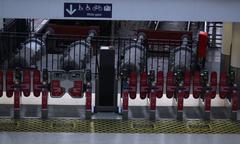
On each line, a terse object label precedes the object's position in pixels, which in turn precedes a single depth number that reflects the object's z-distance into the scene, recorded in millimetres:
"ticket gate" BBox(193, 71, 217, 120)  14680
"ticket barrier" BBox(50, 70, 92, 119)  14422
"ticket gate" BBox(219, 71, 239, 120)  14594
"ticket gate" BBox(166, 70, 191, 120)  14809
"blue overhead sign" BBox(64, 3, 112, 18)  12781
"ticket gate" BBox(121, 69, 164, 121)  14477
